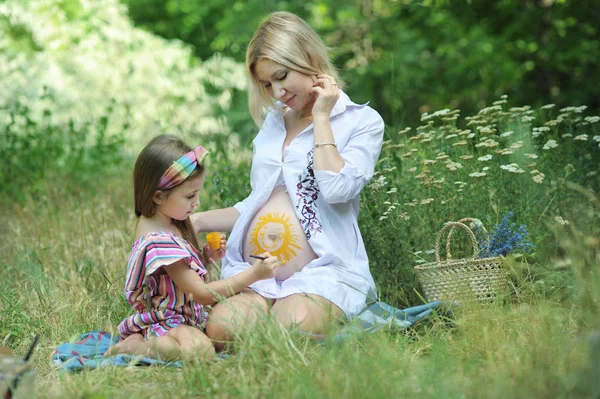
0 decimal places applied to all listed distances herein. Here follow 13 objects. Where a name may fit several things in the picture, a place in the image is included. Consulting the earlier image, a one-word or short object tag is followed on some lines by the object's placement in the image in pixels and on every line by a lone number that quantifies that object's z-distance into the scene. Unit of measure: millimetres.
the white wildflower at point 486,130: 4160
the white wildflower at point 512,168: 3865
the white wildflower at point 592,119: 4275
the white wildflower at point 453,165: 3997
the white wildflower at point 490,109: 4408
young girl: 3291
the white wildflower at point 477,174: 3848
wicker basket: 3555
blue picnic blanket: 3152
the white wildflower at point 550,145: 4089
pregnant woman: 3441
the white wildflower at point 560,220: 3717
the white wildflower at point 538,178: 3903
